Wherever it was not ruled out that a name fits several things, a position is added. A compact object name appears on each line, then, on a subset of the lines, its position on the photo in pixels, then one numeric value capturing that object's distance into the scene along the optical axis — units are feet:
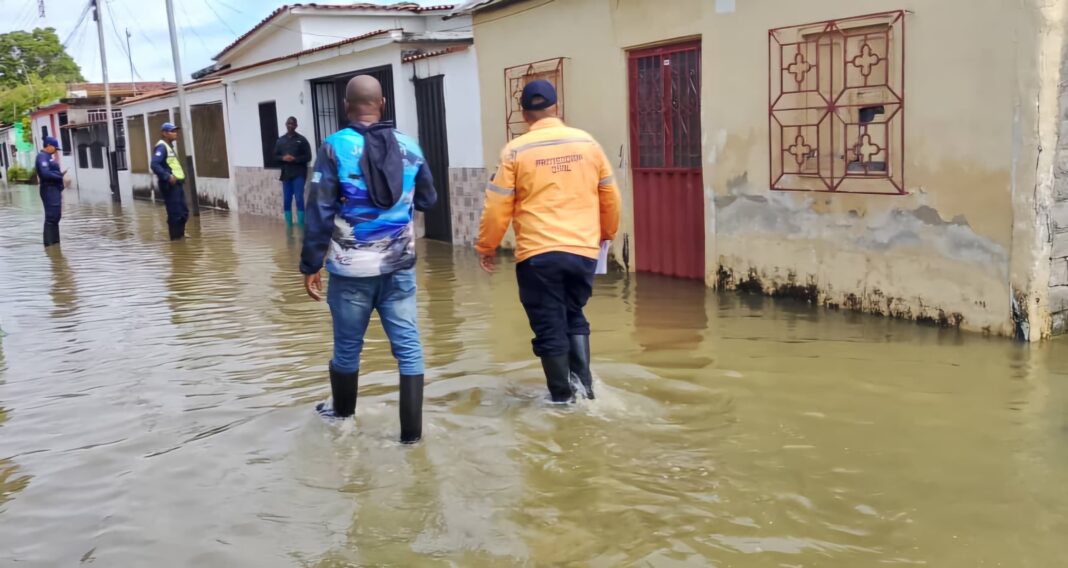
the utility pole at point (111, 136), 90.43
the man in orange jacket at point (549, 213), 15.17
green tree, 212.23
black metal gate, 41.01
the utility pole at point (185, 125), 64.08
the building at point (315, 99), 40.06
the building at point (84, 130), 105.19
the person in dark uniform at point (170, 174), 42.29
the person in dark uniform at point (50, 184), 42.98
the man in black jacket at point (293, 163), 51.11
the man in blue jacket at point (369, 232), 13.76
